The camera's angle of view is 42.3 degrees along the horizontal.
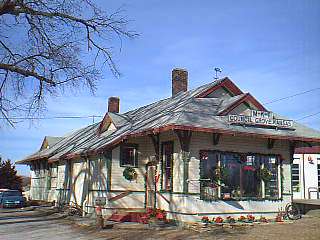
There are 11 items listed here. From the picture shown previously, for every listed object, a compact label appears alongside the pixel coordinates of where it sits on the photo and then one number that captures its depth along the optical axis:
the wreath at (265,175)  18.05
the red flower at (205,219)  15.95
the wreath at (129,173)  19.54
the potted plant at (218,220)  16.12
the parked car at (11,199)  29.98
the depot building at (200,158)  16.50
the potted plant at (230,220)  16.45
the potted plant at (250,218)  16.96
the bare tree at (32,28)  16.72
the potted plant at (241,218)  16.83
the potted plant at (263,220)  17.12
